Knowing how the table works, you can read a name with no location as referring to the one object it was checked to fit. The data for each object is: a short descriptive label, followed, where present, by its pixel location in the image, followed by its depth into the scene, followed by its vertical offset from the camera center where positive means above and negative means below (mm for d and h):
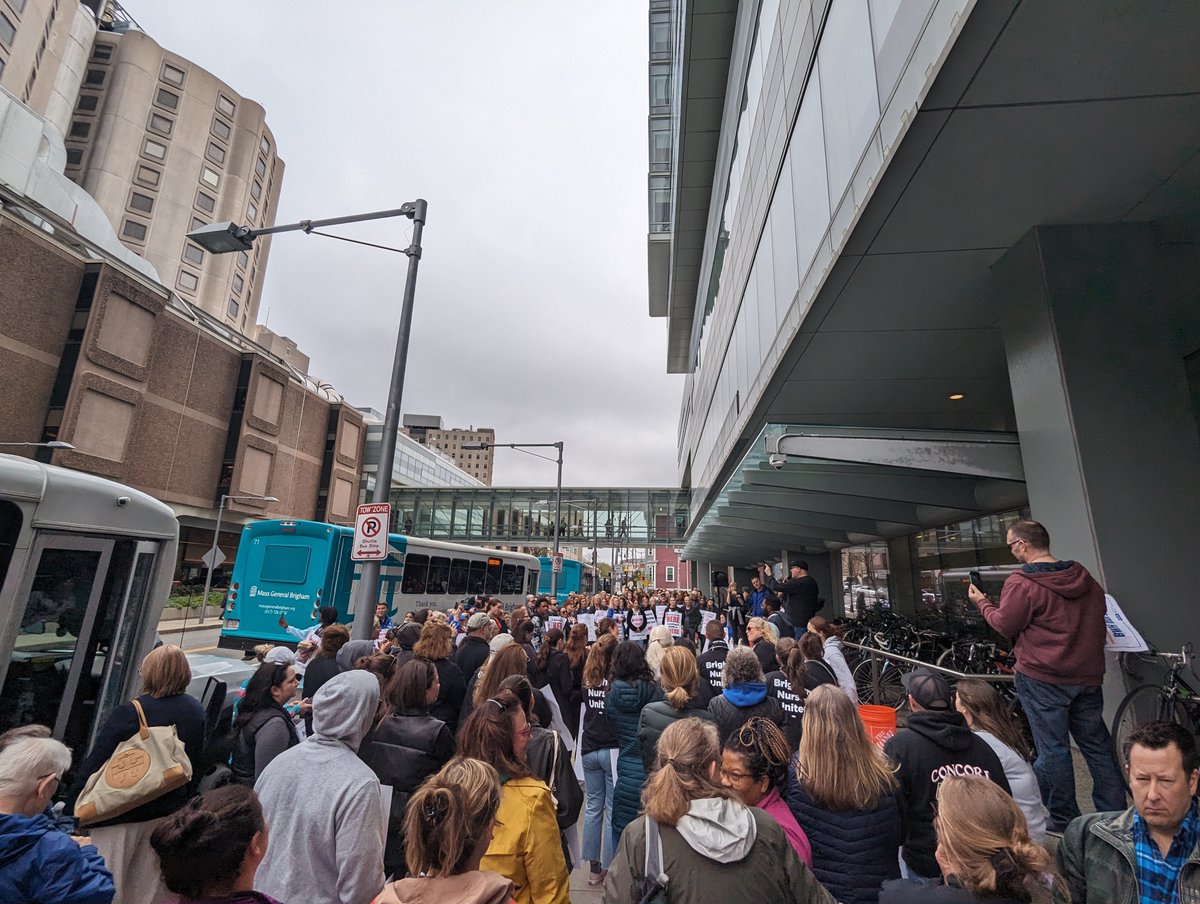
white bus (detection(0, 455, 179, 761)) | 4809 -200
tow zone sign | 7074 +547
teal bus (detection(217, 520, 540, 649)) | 13875 -30
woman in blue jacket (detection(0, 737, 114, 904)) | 2064 -1003
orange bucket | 4996 -1058
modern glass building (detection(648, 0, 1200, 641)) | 3840 +3135
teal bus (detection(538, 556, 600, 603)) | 28797 +419
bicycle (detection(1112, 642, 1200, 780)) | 4043 -695
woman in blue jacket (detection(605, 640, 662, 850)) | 4246 -861
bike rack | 8467 -1059
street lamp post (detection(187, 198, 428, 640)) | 7109 +3472
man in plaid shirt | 2172 -879
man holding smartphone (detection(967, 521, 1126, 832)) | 3875 -466
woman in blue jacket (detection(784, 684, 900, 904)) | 2650 -965
